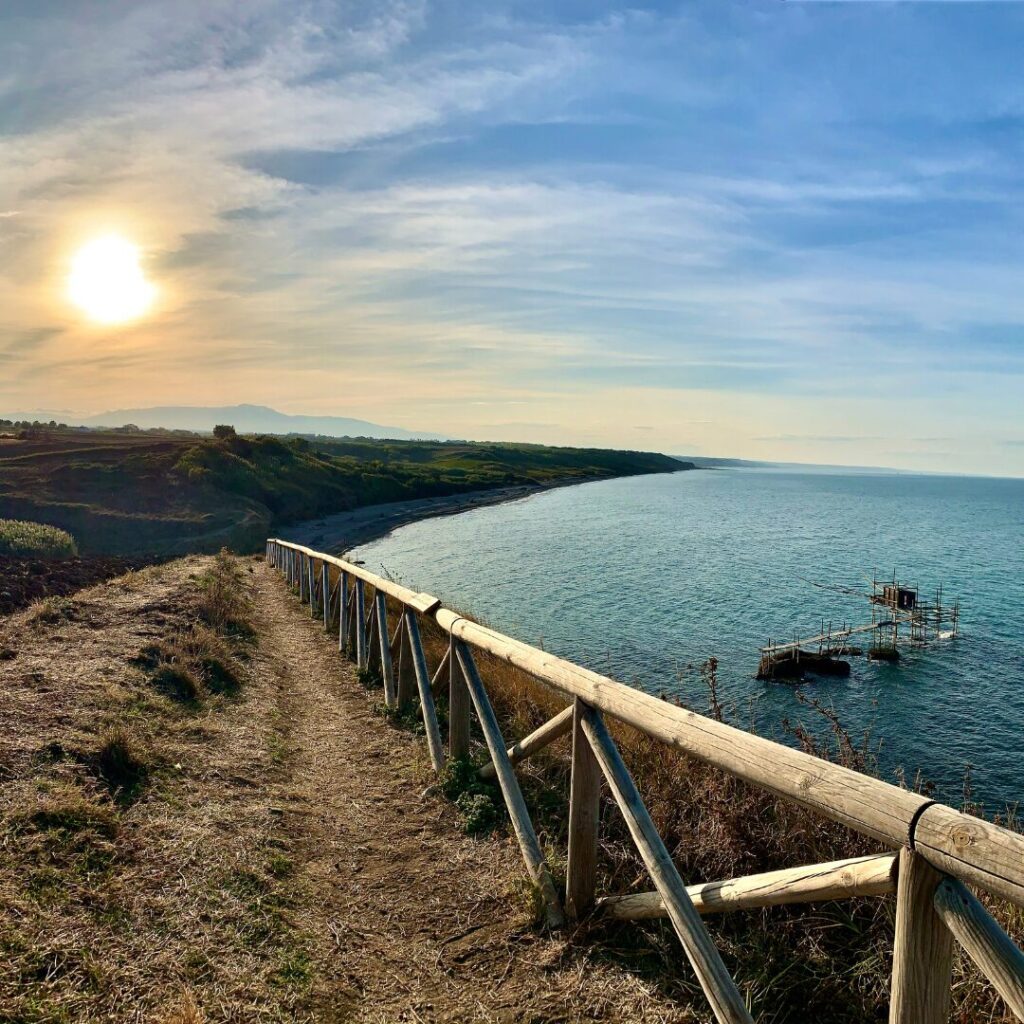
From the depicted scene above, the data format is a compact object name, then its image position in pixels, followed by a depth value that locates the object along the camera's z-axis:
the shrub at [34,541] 26.27
